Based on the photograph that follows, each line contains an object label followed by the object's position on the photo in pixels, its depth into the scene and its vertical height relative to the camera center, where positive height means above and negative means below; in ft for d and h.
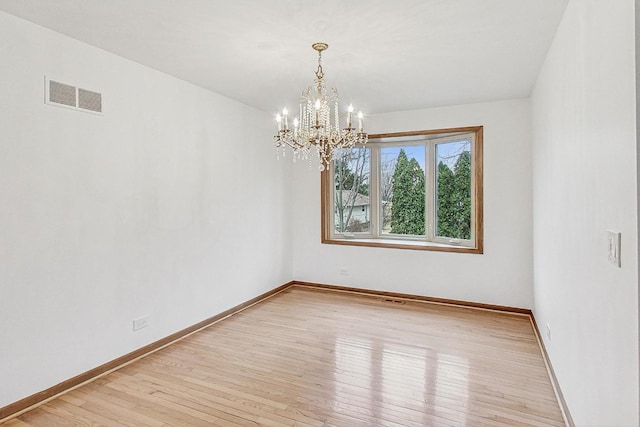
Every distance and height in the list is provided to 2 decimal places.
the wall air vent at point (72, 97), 8.26 +2.76
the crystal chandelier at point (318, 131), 9.09 +2.05
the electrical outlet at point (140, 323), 10.32 -3.19
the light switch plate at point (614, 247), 4.32 -0.46
